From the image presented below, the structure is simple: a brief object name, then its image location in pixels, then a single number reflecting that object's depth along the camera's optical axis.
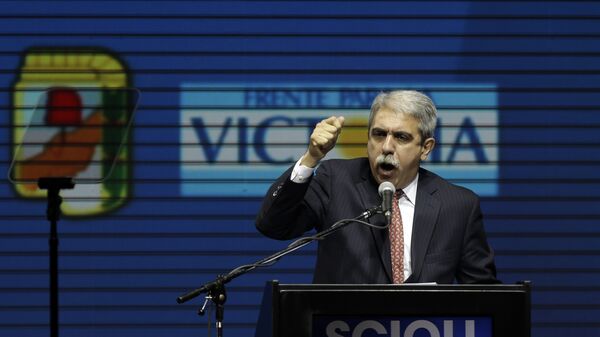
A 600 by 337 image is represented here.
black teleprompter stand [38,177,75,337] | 13.80
